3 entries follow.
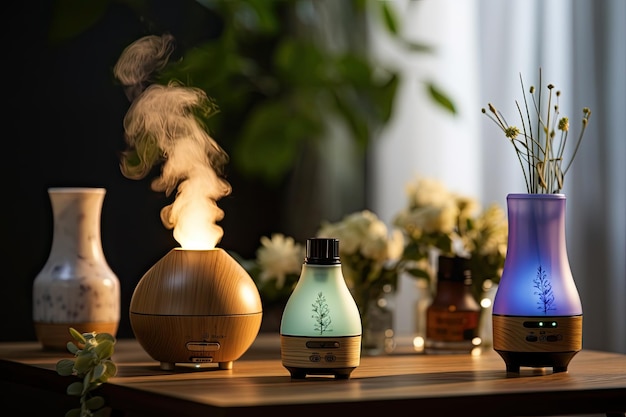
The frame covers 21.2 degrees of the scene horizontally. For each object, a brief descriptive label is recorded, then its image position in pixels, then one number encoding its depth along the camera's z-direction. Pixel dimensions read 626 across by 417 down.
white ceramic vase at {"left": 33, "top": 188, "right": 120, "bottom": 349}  1.85
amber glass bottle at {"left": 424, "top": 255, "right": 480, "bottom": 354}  1.90
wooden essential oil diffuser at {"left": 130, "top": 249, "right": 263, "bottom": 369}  1.63
